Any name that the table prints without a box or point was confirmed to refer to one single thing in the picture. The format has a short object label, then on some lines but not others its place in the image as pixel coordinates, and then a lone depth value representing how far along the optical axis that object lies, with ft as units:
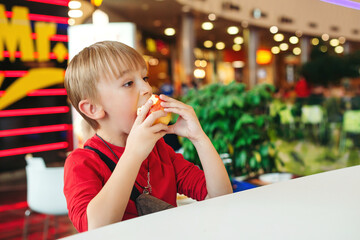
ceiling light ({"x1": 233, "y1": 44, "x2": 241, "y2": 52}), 61.57
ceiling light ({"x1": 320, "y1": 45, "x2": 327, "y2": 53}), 34.42
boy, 3.17
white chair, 10.02
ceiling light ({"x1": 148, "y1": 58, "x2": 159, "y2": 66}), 52.98
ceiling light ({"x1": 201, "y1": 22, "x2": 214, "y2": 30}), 45.46
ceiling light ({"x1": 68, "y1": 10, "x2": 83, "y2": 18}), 20.63
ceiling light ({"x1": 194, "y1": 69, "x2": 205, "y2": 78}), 43.77
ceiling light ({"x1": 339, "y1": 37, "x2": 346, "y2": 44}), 43.93
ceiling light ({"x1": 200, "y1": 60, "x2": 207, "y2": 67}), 62.16
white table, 2.20
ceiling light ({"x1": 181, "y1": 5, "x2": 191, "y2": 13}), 39.09
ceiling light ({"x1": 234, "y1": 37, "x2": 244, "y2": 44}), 54.84
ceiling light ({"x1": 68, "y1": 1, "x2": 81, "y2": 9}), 20.71
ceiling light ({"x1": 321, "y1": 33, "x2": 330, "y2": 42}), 45.33
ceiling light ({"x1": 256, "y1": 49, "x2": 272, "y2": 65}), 51.49
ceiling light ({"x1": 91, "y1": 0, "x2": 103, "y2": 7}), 22.35
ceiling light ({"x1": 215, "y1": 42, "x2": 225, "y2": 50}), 60.75
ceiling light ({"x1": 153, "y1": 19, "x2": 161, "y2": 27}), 44.82
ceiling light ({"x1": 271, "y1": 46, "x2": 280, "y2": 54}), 58.49
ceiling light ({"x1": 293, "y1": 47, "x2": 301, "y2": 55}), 52.86
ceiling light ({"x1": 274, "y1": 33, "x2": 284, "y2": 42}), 49.99
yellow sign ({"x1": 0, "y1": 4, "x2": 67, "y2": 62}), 17.79
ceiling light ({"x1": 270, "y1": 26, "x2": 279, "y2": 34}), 46.22
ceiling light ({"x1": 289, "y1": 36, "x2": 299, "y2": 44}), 49.84
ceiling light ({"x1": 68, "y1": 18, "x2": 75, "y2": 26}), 20.57
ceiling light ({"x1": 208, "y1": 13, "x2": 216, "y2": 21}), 41.39
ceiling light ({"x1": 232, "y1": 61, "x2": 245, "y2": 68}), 69.17
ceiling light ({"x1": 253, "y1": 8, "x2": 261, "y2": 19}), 42.68
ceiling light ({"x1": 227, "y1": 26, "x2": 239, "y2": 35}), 47.94
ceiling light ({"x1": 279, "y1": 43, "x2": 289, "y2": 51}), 55.21
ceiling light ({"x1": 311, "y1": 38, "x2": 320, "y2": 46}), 46.86
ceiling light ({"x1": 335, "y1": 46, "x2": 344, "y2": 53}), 40.83
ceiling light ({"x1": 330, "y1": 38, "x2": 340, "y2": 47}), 43.39
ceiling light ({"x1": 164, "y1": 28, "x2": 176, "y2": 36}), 48.34
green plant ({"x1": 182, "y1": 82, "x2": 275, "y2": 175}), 7.89
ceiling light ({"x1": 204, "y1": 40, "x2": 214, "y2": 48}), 59.05
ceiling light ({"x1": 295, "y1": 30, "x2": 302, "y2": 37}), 46.83
